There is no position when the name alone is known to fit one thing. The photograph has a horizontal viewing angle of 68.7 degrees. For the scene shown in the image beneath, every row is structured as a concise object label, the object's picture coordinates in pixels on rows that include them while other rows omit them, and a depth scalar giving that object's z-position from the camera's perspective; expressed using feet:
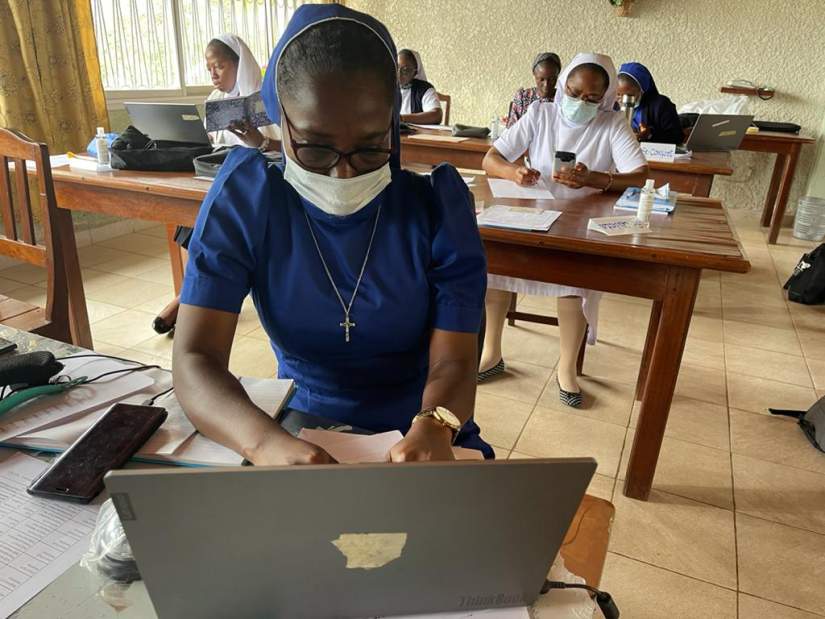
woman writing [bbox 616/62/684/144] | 12.36
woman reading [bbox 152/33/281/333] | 9.26
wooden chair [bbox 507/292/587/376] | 8.27
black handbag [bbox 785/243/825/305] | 11.43
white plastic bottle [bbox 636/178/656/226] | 6.15
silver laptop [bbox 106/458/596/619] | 1.46
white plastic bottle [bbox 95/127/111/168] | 7.67
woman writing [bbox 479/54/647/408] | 7.54
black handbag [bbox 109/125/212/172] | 7.62
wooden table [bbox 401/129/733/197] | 10.14
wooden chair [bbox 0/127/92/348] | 5.19
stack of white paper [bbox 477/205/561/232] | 5.95
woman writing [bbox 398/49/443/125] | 14.87
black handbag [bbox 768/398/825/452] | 7.13
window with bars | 13.21
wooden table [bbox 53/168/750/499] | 5.42
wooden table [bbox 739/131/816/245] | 15.07
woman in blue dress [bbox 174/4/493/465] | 2.91
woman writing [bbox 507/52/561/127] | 13.58
